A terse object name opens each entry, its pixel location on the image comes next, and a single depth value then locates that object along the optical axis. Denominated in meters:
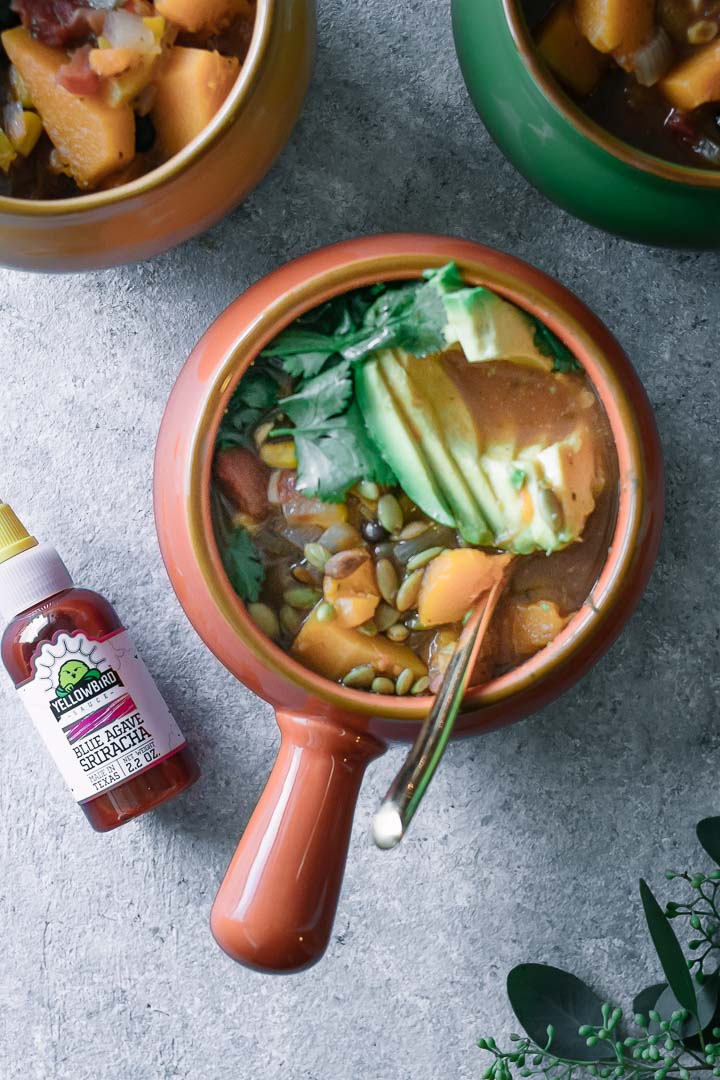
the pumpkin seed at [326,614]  0.61
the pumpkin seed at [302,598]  0.61
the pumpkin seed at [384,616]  0.61
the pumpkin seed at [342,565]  0.61
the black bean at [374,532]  0.61
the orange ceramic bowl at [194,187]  0.59
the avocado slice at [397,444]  0.61
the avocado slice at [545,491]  0.60
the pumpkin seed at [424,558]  0.61
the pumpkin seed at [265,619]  0.61
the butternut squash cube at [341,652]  0.61
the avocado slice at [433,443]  0.61
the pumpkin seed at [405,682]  0.61
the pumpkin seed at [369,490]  0.61
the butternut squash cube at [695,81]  0.60
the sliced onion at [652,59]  0.60
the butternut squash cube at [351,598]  0.61
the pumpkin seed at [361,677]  0.61
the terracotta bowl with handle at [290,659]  0.59
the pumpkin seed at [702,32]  0.60
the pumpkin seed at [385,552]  0.61
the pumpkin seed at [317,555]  0.61
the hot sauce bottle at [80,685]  0.65
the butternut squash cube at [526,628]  0.61
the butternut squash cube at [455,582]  0.61
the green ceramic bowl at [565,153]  0.59
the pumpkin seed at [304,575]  0.61
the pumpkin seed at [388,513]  0.61
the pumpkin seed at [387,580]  0.61
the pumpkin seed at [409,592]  0.61
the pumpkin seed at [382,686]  0.61
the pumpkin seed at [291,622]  0.61
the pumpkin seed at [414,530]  0.61
